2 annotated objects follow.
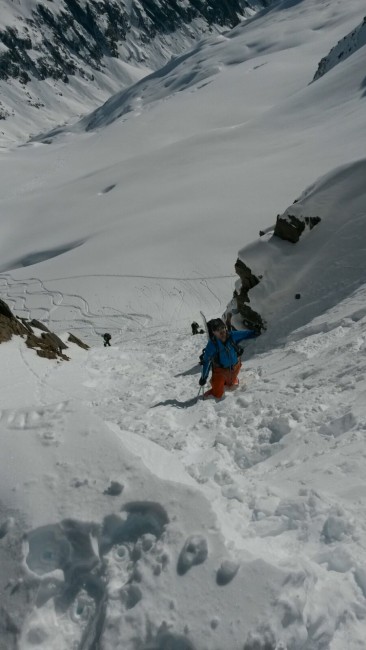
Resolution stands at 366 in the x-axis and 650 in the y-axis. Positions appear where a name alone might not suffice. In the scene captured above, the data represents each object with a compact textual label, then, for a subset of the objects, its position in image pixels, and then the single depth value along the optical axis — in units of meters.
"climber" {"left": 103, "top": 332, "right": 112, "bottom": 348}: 19.61
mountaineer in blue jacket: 7.84
